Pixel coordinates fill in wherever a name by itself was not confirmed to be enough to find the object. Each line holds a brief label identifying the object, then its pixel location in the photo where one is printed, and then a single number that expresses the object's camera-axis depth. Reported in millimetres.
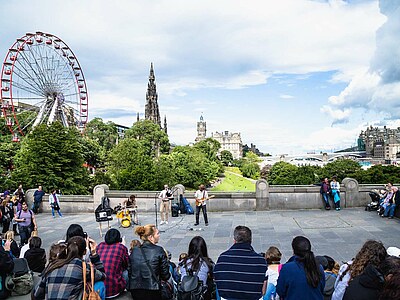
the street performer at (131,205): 14395
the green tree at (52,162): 30969
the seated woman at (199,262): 4996
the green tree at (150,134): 82062
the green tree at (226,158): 162625
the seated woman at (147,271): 5055
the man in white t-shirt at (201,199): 13867
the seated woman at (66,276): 4367
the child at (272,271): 5020
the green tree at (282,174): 75056
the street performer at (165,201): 14586
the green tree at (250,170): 133125
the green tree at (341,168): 81188
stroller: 15789
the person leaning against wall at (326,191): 16438
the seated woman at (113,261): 5512
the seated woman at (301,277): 4098
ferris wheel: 43094
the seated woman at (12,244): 8151
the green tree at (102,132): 87750
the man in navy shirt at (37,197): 17844
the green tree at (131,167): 30719
